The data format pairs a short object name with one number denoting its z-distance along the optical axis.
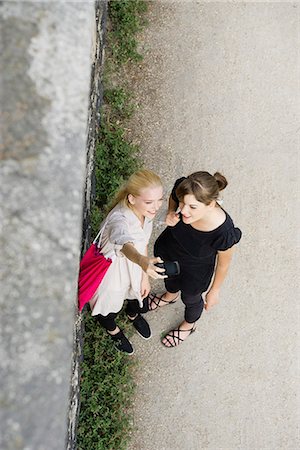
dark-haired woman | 3.60
